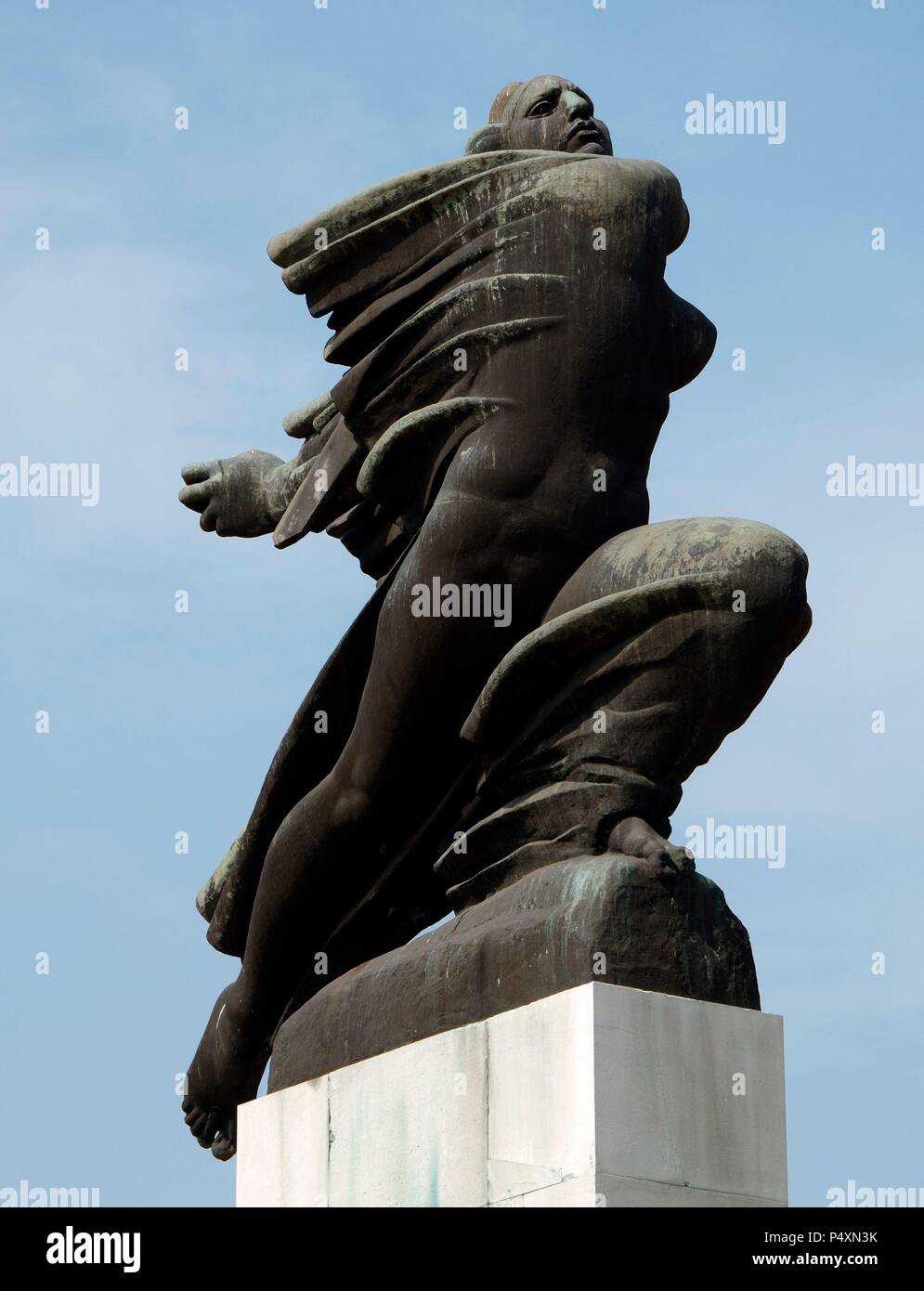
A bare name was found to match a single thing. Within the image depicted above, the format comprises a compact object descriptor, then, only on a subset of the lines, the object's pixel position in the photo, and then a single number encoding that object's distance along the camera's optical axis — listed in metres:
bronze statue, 13.77
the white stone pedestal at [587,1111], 12.48
